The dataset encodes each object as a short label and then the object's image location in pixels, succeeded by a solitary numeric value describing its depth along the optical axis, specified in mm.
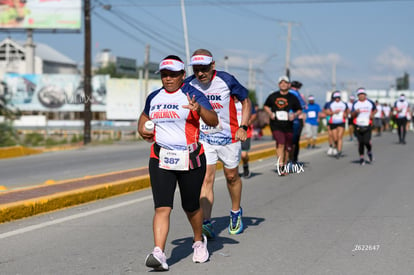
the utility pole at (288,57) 61000
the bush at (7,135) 28728
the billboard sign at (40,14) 61281
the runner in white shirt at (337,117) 19722
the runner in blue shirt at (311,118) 23783
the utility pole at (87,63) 29328
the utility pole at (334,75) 89938
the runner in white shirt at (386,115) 39038
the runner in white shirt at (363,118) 17156
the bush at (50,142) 31453
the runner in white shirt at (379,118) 33878
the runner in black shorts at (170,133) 5680
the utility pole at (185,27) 43403
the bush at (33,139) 32794
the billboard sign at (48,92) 68938
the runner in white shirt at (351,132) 30709
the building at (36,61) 102938
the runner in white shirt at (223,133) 7090
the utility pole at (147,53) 60125
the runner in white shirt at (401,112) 26016
